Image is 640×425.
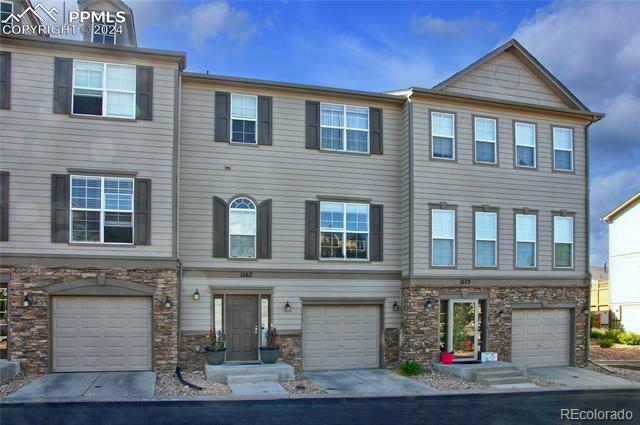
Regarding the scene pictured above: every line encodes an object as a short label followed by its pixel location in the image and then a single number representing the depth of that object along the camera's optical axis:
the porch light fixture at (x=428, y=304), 18.56
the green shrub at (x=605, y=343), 26.06
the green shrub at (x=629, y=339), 27.12
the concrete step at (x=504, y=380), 17.17
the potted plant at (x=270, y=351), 17.20
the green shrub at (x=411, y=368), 17.70
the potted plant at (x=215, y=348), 16.81
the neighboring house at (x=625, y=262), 31.41
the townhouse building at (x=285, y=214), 15.73
